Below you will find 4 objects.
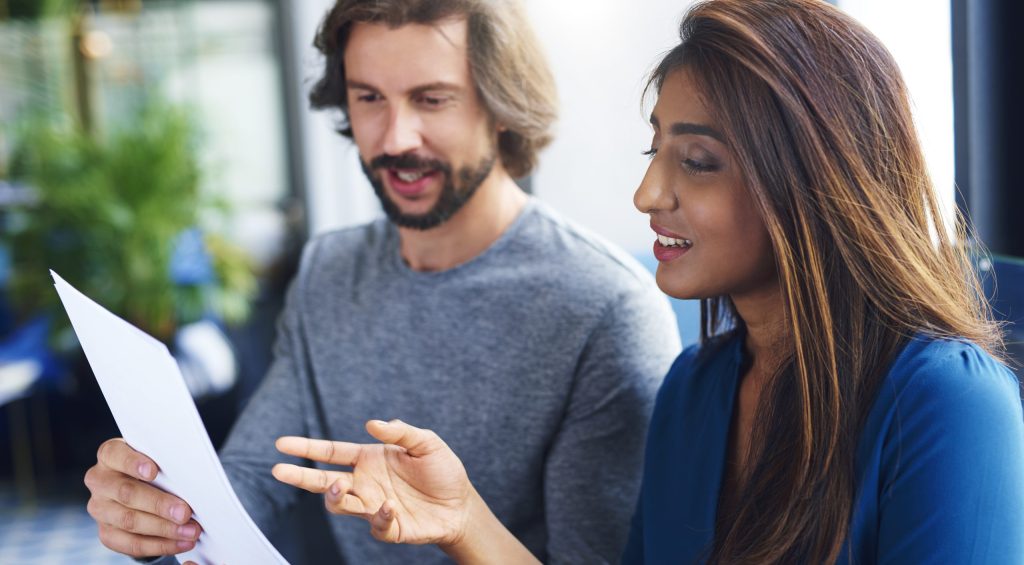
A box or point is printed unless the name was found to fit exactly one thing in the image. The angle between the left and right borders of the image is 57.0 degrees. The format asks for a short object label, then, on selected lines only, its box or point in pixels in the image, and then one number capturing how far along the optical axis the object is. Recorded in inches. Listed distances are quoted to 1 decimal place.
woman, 32.6
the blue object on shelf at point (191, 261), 155.2
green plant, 149.1
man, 52.7
